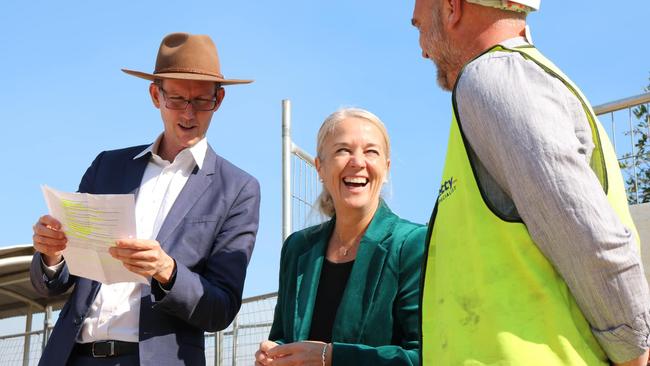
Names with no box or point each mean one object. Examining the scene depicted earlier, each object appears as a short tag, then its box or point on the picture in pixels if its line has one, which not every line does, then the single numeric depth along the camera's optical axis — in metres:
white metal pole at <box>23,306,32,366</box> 8.41
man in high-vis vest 2.13
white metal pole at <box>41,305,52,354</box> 8.30
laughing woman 3.56
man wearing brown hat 3.85
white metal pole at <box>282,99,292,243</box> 6.23
